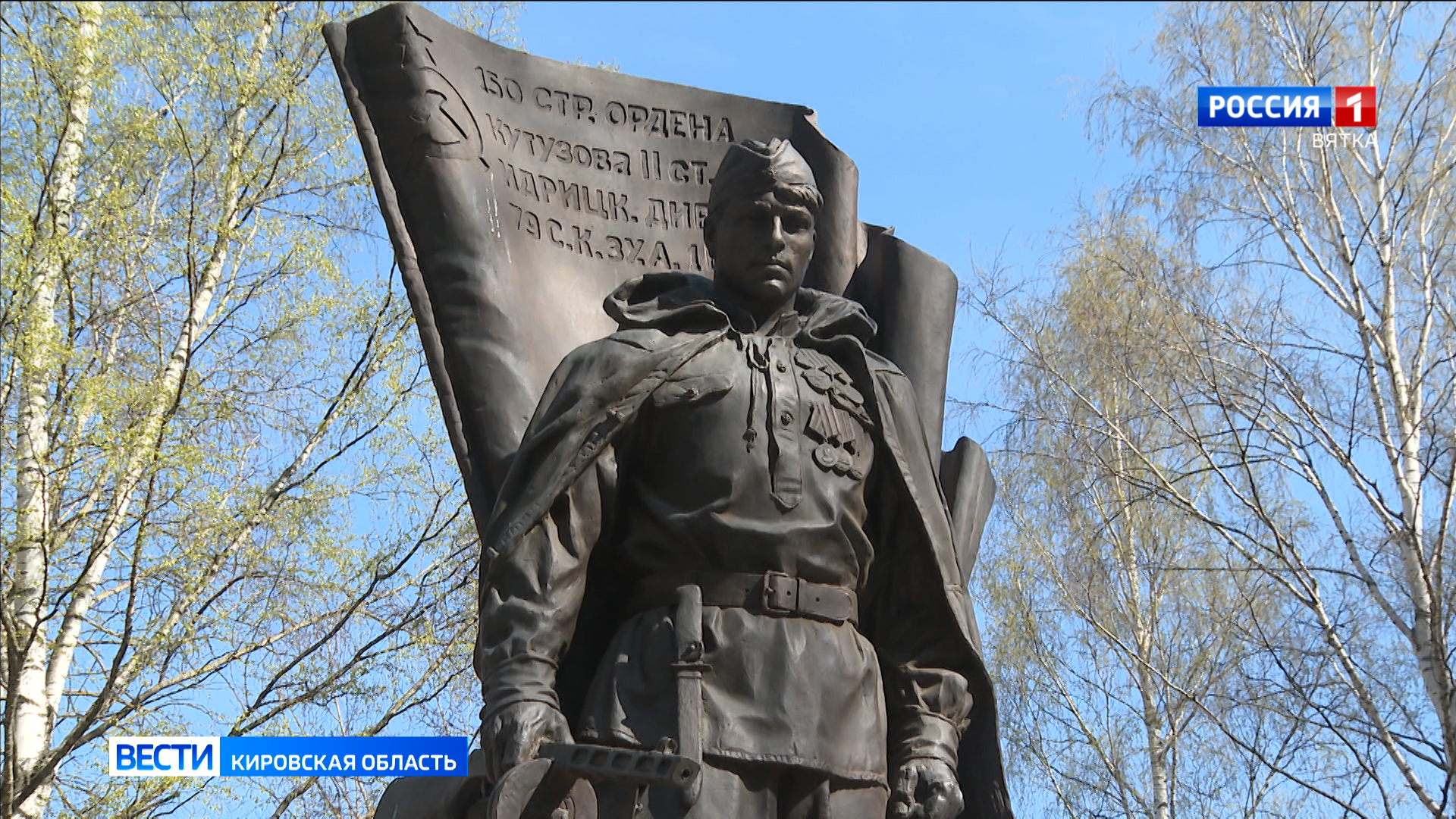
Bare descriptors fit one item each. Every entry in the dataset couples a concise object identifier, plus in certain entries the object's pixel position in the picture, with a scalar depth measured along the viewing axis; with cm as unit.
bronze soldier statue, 416
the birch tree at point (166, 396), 1034
